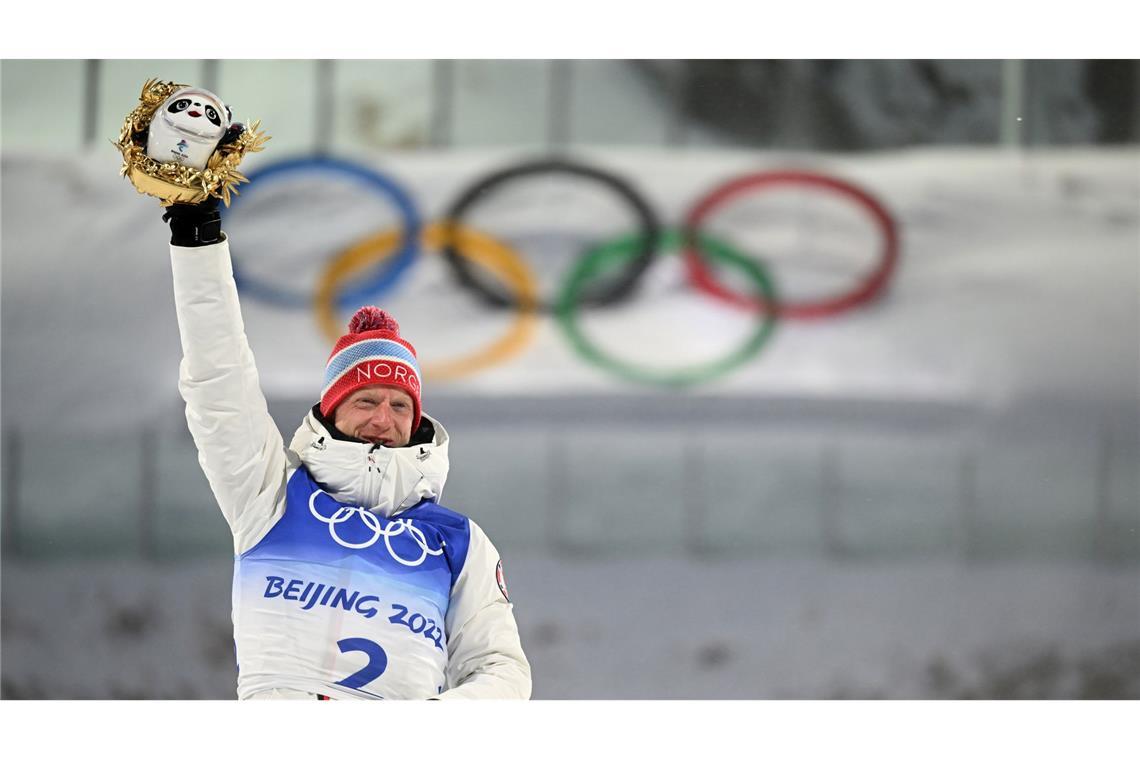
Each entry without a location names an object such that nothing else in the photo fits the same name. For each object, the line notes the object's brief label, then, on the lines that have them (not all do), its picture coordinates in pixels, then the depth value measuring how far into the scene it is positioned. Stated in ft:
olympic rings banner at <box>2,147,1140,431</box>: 111.39
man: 92.82
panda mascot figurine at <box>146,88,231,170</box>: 92.39
